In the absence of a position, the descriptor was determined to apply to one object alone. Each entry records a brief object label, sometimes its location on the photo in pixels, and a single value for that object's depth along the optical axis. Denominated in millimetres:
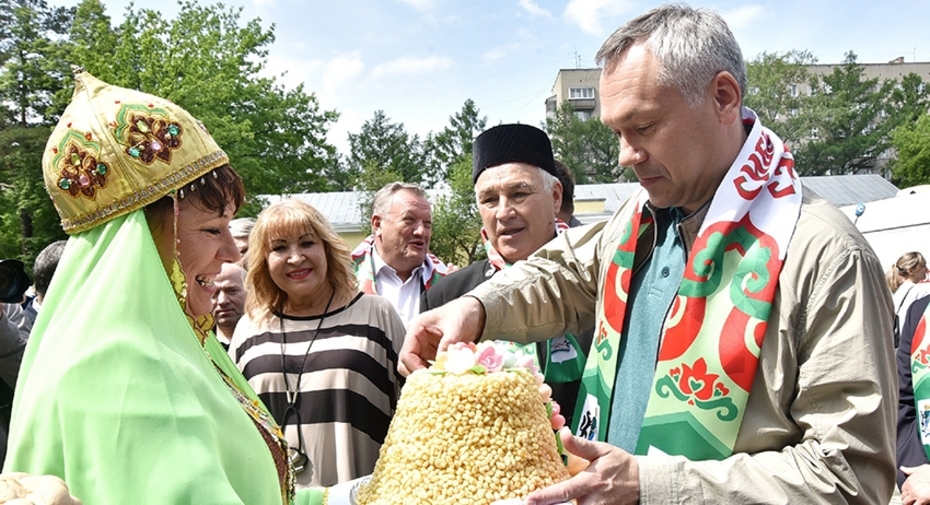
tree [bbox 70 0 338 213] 23359
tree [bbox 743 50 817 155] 57125
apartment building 84562
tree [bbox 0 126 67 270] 23078
